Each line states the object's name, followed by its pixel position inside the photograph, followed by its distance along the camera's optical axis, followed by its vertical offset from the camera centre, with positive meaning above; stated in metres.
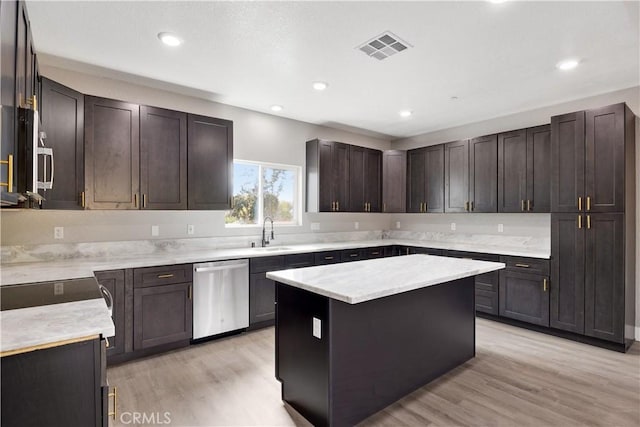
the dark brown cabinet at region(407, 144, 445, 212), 5.17 +0.58
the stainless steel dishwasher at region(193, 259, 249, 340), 3.40 -0.87
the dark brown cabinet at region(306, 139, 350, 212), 4.88 +0.59
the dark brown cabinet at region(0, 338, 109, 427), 1.15 -0.63
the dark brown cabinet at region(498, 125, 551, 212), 4.03 +0.57
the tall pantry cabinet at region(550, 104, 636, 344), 3.31 -0.08
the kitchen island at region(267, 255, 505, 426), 2.05 -0.83
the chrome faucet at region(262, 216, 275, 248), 4.51 -0.26
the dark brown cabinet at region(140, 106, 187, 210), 3.32 +0.59
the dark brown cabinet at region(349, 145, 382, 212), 5.28 +0.60
